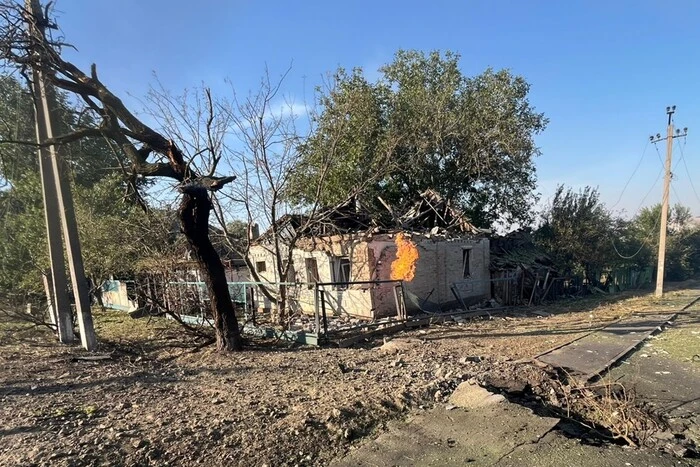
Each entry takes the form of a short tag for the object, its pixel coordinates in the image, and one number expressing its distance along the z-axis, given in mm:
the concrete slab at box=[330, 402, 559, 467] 3881
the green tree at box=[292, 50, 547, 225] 18719
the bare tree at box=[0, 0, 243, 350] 7520
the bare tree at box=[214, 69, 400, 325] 11634
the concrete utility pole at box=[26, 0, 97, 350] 8438
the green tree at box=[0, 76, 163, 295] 12641
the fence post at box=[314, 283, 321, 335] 9124
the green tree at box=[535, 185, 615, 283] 21766
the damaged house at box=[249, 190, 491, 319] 13992
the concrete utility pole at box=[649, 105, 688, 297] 19812
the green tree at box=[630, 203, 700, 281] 29922
